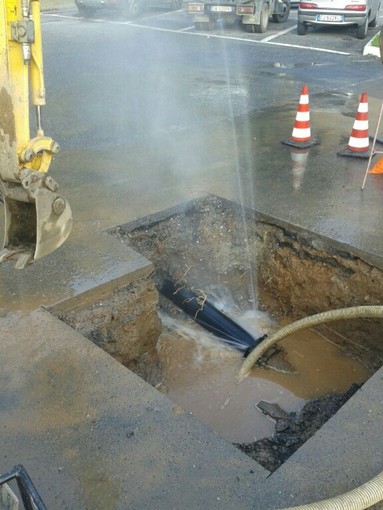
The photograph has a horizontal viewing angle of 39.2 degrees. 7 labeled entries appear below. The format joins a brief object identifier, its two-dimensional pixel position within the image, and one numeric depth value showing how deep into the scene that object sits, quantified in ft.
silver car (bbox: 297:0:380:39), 53.38
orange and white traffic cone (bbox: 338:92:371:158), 21.29
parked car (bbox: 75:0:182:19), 67.67
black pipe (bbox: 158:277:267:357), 16.21
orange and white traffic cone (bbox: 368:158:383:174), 19.97
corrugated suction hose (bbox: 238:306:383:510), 7.54
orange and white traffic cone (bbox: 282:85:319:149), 22.54
